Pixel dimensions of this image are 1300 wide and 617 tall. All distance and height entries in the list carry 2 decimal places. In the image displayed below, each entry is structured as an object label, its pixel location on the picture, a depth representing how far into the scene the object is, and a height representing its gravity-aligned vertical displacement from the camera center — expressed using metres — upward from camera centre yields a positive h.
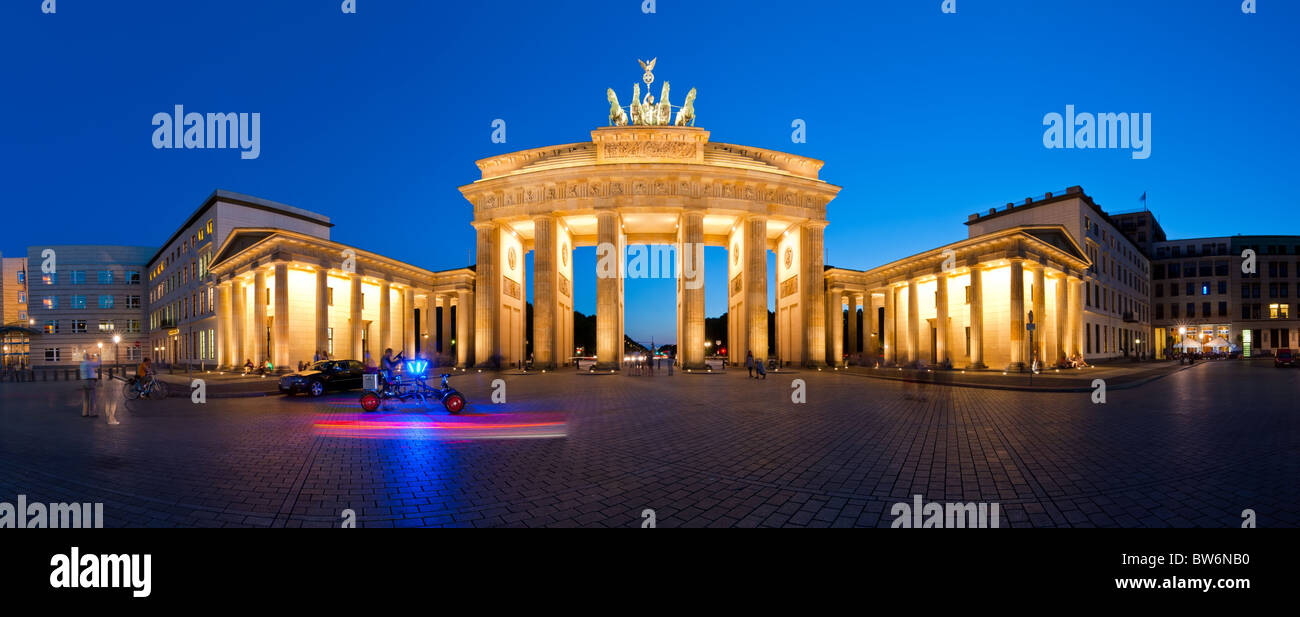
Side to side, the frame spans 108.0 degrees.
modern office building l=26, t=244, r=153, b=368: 60.06 +2.48
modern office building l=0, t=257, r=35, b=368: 68.69 +5.23
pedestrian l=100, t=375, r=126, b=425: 13.05 -2.61
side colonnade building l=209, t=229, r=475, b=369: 32.75 +2.09
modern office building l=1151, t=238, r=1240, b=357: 63.64 +2.72
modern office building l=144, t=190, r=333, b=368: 42.26 +6.11
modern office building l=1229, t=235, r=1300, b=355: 63.44 +1.56
